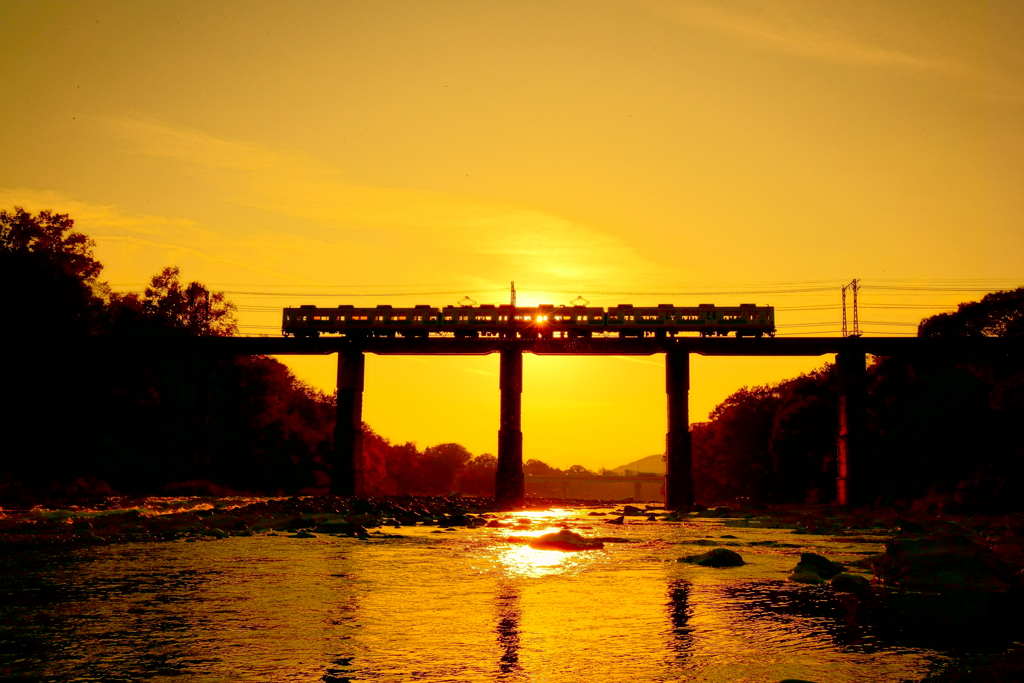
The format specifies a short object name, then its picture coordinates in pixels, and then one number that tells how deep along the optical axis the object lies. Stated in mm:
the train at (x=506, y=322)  61188
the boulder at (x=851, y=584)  15164
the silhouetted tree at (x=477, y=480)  160162
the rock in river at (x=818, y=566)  17578
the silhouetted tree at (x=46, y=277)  52219
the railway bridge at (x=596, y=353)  60094
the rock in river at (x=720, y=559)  19578
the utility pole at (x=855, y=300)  61662
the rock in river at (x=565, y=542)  24164
